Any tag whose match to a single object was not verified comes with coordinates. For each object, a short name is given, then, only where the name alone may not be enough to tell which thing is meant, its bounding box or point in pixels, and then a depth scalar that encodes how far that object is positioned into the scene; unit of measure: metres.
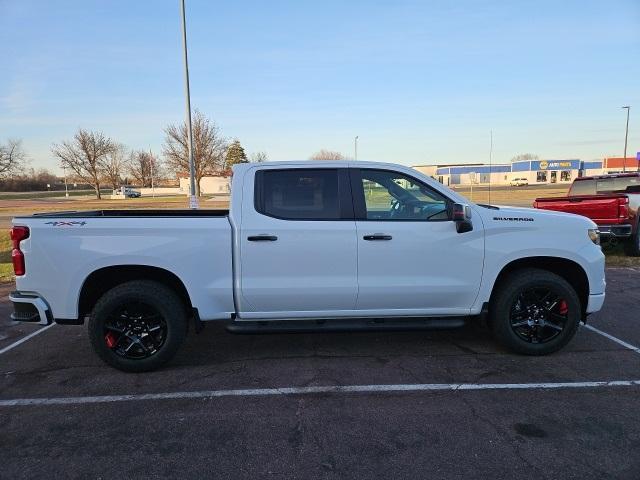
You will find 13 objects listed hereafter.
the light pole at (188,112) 13.98
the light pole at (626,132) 47.16
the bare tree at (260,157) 59.46
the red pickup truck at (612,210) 8.99
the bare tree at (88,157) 51.81
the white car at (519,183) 79.57
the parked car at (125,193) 66.88
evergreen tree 38.47
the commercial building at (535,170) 90.56
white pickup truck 4.11
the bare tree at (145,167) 86.66
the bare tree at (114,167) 56.47
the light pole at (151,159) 87.22
